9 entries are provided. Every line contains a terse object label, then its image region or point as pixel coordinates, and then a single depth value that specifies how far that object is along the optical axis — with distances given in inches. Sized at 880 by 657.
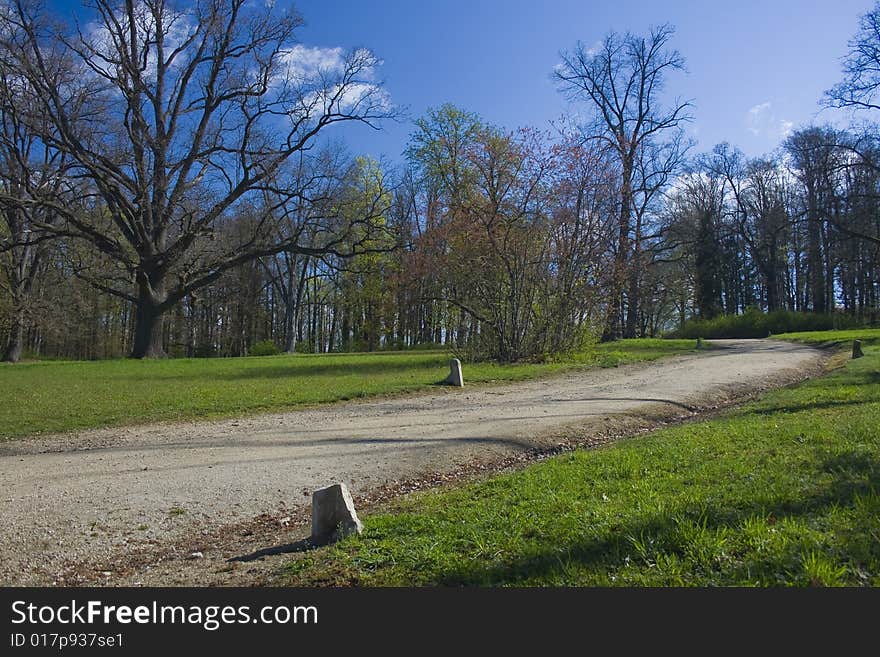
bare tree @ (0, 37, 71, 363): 1016.2
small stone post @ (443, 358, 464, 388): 631.2
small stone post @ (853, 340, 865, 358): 758.5
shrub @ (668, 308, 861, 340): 1644.9
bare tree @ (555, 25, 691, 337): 1535.8
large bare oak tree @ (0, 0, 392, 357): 1090.1
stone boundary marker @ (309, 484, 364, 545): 195.9
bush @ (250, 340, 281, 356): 1814.7
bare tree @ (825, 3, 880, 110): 1074.7
